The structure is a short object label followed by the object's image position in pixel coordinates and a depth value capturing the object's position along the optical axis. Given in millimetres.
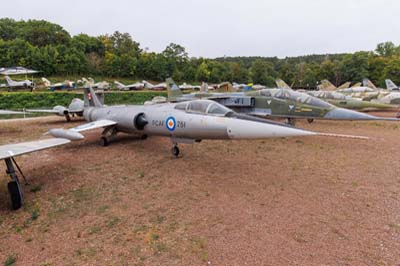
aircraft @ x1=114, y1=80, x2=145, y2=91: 45094
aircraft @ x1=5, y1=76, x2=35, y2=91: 31094
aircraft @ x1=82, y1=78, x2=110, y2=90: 40984
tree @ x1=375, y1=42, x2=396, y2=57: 86500
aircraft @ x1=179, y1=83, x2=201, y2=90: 52175
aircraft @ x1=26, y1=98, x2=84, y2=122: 13398
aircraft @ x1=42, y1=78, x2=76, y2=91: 36031
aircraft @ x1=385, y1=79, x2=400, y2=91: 34703
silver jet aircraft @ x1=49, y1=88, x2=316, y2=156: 5180
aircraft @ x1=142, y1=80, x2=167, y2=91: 49384
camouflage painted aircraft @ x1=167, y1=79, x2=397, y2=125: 9625
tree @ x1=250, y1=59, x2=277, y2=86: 81188
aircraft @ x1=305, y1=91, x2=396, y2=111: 14812
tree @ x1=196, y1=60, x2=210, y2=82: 71562
